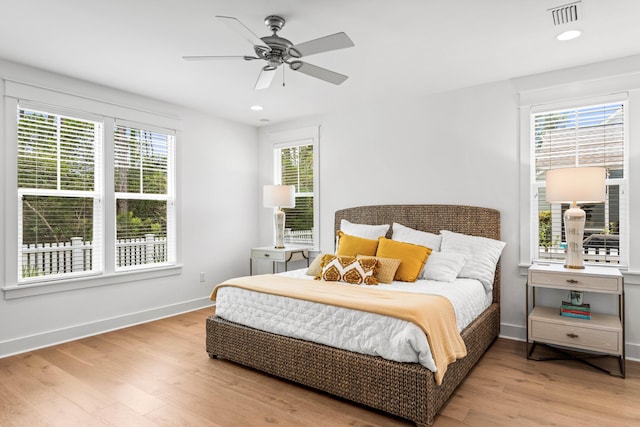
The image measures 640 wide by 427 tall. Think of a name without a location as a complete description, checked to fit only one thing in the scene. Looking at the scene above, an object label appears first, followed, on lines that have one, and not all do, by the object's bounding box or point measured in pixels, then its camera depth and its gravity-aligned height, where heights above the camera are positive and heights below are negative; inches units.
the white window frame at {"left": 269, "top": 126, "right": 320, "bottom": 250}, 200.8 +38.7
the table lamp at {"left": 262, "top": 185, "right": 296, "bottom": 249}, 194.1 +7.1
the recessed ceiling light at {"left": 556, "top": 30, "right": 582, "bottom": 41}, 107.4 +50.7
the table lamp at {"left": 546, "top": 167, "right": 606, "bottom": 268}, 118.5 +6.0
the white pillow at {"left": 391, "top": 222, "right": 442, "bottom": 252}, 149.6 -9.4
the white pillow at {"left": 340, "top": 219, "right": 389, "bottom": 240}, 163.3 -7.1
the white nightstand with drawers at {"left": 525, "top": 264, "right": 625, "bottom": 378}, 113.6 -34.3
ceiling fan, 89.1 +41.2
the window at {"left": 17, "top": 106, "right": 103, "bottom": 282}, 135.0 +7.4
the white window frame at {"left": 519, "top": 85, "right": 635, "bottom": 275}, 134.0 +34.3
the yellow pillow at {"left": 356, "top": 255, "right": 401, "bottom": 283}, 127.9 -18.8
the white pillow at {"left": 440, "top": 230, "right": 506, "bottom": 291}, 135.6 -14.4
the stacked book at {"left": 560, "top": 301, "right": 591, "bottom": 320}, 121.7 -31.3
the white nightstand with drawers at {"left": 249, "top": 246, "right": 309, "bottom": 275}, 188.7 -20.0
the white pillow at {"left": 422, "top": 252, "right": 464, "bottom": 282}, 130.2 -18.5
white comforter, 87.4 -28.5
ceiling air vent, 94.3 +50.7
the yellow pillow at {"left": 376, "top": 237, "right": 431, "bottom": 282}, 131.1 -14.8
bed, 85.7 -39.4
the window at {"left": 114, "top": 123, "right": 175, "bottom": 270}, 163.2 +8.2
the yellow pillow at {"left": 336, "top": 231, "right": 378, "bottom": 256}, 147.9 -12.7
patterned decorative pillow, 126.1 -19.1
